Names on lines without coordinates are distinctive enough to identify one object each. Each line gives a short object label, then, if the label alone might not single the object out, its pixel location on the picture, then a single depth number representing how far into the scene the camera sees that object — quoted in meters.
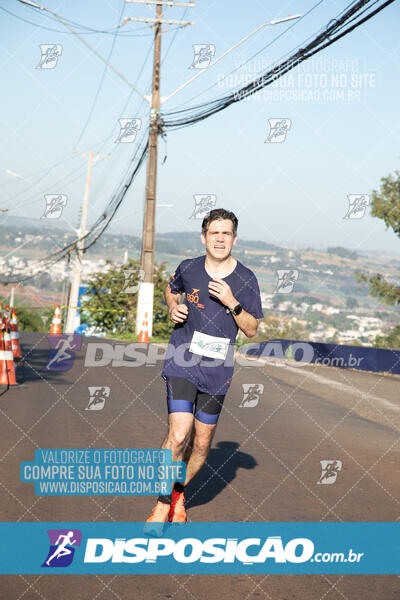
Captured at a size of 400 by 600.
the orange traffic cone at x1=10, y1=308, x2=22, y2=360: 16.89
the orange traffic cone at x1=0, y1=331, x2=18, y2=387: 12.08
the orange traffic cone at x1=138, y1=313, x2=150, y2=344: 26.72
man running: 5.14
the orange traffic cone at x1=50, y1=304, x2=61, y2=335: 25.64
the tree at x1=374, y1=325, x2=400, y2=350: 34.22
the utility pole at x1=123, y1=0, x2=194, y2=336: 26.88
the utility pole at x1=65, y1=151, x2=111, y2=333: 40.62
